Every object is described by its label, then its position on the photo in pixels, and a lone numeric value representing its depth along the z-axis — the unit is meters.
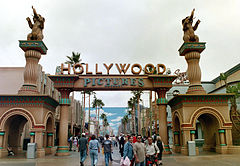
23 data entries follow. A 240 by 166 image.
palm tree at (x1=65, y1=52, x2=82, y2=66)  40.38
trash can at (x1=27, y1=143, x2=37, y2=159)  17.34
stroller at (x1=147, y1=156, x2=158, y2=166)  10.64
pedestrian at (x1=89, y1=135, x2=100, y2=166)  11.44
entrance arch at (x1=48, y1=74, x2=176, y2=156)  20.61
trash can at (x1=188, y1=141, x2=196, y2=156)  18.13
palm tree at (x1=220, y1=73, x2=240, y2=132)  23.90
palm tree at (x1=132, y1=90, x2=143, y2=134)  47.89
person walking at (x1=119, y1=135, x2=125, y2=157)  16.58
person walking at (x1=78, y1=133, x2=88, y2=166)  12.88
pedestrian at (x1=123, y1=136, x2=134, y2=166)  9.93
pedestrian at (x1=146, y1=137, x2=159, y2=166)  10.64
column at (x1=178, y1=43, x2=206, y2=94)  20.66
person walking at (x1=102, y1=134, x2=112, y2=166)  12.20
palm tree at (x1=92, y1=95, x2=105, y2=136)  69.47
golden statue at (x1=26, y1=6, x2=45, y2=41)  20.70
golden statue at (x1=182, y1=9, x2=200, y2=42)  21.28
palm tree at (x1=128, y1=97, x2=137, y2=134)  63.71
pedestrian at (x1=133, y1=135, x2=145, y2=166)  9.50
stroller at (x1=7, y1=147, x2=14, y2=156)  19.54
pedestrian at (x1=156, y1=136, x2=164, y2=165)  13.48
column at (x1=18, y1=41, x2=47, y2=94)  19.80
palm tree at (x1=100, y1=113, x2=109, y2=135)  97.78
